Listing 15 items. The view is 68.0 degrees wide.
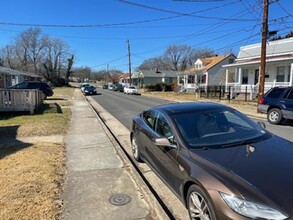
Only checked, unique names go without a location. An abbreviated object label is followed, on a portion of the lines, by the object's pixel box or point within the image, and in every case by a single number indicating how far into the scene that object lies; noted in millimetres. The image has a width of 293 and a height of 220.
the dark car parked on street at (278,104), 9345
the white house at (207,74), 36422
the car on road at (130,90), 34263
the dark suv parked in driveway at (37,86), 19674
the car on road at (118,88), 44407
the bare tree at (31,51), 69557
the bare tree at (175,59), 78056
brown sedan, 2122
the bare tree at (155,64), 83351
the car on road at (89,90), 31636
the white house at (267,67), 18965
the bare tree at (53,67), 67241
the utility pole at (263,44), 13110
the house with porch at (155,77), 59677
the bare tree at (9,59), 73312
